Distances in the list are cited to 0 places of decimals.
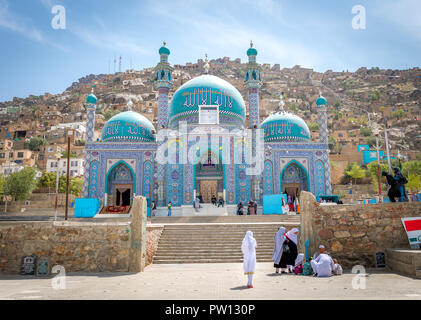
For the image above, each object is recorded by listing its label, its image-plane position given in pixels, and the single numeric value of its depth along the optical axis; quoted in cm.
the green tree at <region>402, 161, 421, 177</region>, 3760
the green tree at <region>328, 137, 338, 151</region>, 5851
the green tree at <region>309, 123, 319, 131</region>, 6821
